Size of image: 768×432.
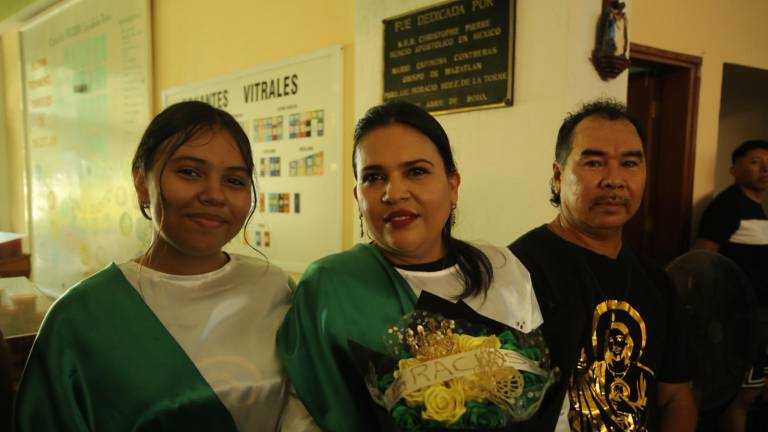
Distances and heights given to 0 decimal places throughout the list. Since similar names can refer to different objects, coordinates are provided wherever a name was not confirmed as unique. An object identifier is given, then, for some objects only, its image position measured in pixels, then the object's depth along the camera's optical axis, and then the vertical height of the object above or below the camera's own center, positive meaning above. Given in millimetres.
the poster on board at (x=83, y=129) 3980 +343
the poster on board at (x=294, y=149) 2561 +120
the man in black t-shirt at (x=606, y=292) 1221 -294
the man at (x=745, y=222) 2582 -224
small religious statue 1692 +454
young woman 915 -303
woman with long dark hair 830 -235
